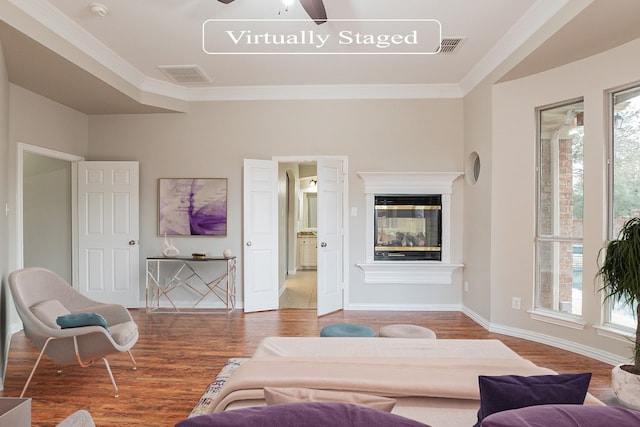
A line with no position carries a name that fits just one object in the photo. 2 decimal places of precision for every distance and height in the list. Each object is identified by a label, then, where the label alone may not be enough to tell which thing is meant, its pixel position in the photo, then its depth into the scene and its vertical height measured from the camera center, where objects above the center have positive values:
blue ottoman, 2.87 -0.90
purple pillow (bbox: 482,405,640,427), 0.94 -0.52
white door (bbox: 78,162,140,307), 5.03 -0.17
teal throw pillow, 2.62 -0.73
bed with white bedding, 1.57 -0.74
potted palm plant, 2.46 -0.43
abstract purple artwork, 5.11 +0.16
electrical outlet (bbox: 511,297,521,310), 4.03 -0.93
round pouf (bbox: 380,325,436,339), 2.83 -0.89
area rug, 2.45 -1.26
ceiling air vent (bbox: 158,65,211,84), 4.31 +1.75
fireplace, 4.96 -0.12
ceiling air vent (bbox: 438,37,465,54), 3.65 +1.75
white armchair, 2.61 -0.79
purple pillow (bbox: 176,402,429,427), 0.96 -0.53
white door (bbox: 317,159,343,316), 4.75 -0.24
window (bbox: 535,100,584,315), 3.60 +0.09
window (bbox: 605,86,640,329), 3.13 +0.42
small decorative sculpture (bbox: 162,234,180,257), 4.88 -0.43
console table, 5.09 -0.89
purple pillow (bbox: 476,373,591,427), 1.17 -0.56
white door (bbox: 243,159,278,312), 4.94 -0.24
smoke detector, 3.04 +1.73
